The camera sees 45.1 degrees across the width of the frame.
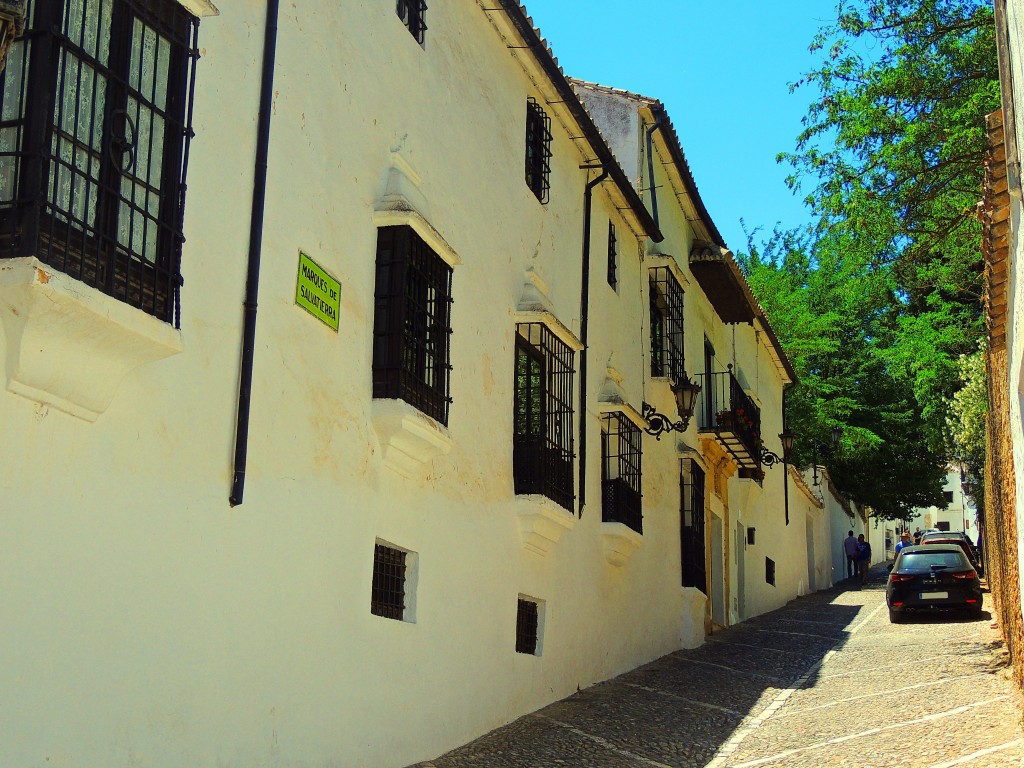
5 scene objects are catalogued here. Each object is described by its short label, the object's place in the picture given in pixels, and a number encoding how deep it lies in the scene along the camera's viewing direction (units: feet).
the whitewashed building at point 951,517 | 263.08
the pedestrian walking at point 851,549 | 126.41
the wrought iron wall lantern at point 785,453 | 78.79
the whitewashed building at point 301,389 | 18.45
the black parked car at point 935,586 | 64.64
